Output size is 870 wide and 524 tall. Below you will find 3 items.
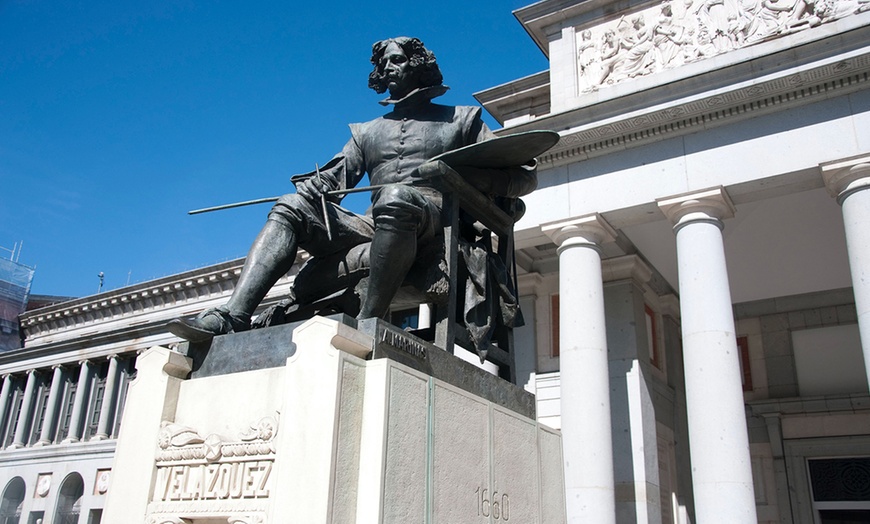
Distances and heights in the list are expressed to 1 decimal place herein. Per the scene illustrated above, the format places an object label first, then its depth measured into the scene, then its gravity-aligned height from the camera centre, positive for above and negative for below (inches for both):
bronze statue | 164.6 +84.1
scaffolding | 1872.5 +601.2
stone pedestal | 125.3 +21.8
